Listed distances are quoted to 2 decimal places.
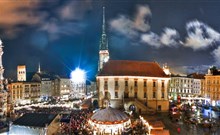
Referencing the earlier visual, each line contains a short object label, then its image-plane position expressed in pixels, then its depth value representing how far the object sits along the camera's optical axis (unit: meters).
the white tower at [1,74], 27.01
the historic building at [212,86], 41.14
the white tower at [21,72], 53.20
